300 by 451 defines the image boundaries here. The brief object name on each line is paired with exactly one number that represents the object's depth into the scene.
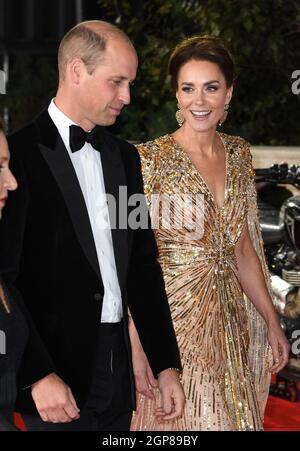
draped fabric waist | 5.56
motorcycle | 6.86
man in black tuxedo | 3.98
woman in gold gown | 5.46
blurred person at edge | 3.83
